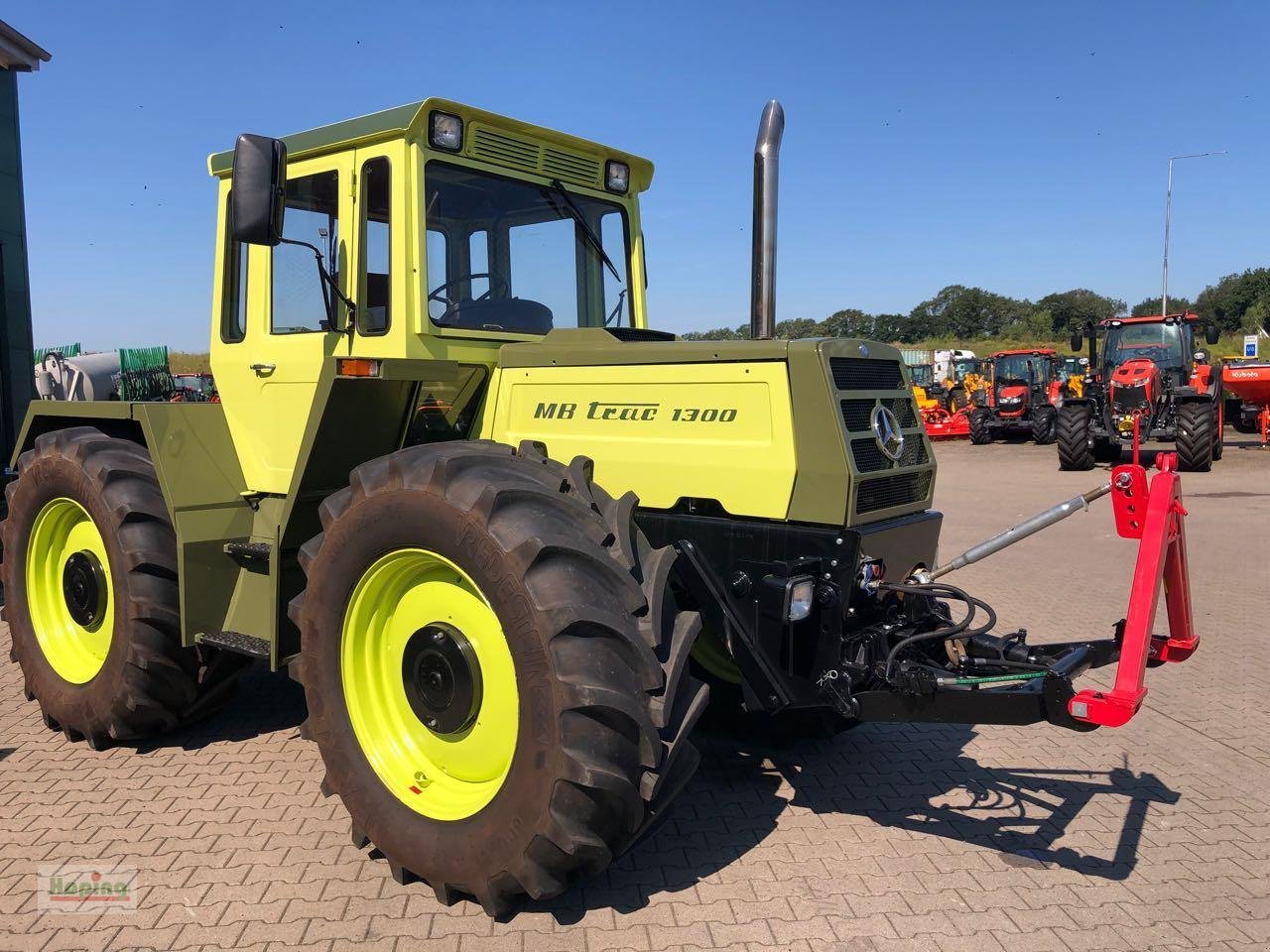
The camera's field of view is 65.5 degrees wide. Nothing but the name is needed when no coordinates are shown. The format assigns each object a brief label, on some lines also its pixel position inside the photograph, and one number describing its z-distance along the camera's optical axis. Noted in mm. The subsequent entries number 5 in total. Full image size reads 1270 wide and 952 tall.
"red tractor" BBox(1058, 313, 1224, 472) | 17172
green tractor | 2887
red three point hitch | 2859
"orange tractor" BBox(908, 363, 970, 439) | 26328
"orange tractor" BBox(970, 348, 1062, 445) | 24000
